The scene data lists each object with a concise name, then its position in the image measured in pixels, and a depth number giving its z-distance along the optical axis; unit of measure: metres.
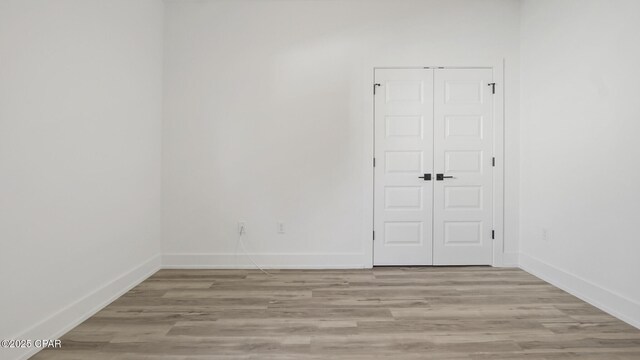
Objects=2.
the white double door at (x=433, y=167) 3.53
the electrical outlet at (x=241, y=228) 3.52
